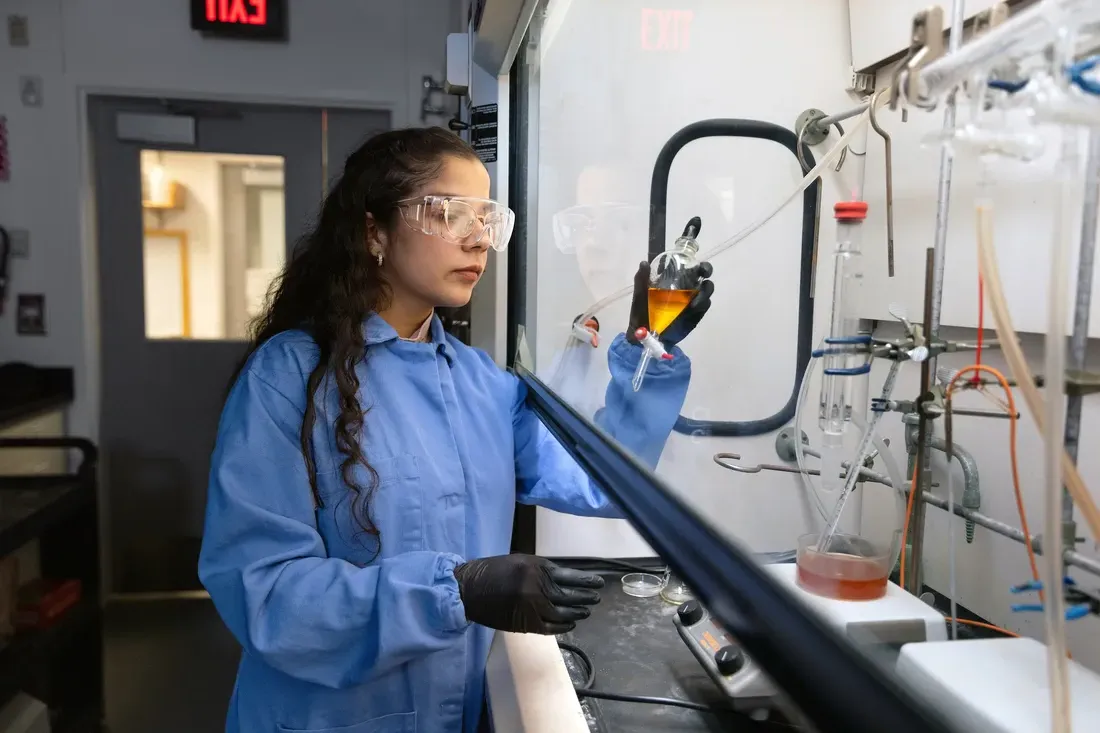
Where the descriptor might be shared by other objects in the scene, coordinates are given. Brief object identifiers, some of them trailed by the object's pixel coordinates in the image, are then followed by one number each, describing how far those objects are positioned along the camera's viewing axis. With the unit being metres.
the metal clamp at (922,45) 0.40
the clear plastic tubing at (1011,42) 0.31
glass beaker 0.62
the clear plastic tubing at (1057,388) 0.30
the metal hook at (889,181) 0.83
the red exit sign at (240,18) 2.47
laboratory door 2.64
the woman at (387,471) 0.78
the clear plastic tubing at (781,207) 1.00
